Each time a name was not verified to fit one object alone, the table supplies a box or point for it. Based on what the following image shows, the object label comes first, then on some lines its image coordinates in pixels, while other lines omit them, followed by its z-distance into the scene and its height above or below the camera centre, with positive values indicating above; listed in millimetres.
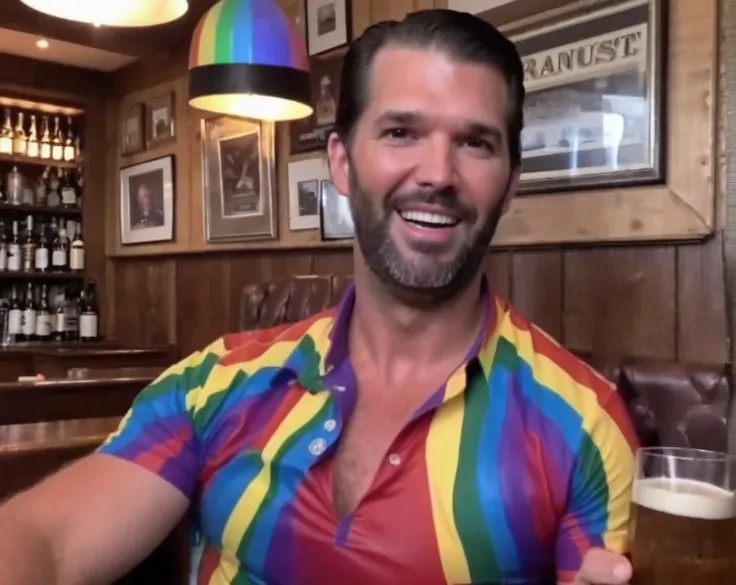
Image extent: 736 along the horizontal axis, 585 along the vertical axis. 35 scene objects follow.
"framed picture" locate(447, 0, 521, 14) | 2568 +783
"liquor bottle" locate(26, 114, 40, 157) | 4840 +676
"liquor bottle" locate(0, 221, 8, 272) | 4711 +30
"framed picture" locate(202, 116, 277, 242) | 3633 +356
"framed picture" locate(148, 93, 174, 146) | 4402 +739
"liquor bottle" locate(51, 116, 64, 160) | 4941 +682
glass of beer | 781 -244
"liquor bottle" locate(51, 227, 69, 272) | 4883 +41
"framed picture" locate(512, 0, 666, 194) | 2131 +419
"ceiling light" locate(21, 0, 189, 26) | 2100 +627
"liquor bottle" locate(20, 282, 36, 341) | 4742 -360
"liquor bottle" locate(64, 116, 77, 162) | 5008 +686
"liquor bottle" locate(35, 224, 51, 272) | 4820 +29
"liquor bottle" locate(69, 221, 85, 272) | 4918 +23
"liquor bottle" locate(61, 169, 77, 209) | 5000 +369
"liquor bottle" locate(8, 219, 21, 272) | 4715 +18
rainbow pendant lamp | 2297 +559
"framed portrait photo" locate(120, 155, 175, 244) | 4363 +313
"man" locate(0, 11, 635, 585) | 1126 -238
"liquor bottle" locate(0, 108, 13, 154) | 4707 +699
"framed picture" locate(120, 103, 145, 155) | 4688 +726
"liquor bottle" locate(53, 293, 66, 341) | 4906 -385
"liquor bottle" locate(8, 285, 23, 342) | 4707 -346
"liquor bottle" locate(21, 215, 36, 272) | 4797 +63
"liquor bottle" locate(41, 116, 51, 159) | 4887 +704
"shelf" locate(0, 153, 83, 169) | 4715 +562
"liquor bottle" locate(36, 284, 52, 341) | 4805 -350
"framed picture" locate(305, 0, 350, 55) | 3242 +914
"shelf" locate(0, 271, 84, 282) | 4711 -90
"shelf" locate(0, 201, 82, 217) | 4746 +288
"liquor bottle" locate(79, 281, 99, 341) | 4875 -311
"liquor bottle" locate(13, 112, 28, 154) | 4797 +695
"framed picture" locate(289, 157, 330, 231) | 3361 +271
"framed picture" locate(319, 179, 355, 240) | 3199 +165
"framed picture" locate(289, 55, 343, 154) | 3299 +596
